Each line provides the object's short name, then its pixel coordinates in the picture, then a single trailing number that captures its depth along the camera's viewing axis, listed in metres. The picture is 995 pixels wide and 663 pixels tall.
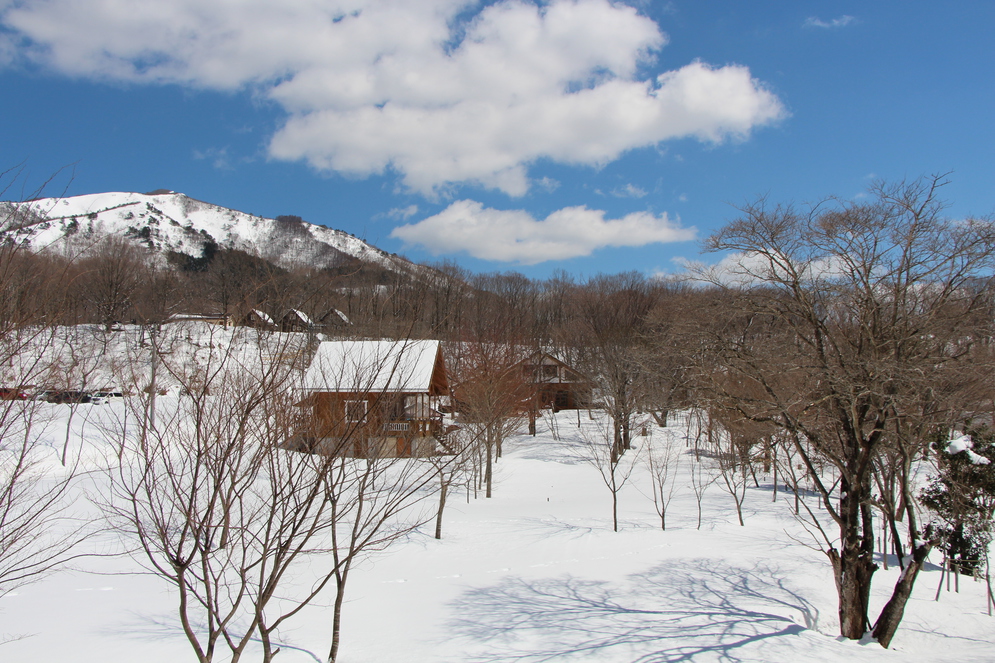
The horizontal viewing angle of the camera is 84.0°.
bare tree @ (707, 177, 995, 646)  7.85
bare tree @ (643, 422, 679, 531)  20.67
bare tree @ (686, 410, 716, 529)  26.10
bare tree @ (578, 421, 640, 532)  26.95
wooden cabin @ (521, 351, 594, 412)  36.03
